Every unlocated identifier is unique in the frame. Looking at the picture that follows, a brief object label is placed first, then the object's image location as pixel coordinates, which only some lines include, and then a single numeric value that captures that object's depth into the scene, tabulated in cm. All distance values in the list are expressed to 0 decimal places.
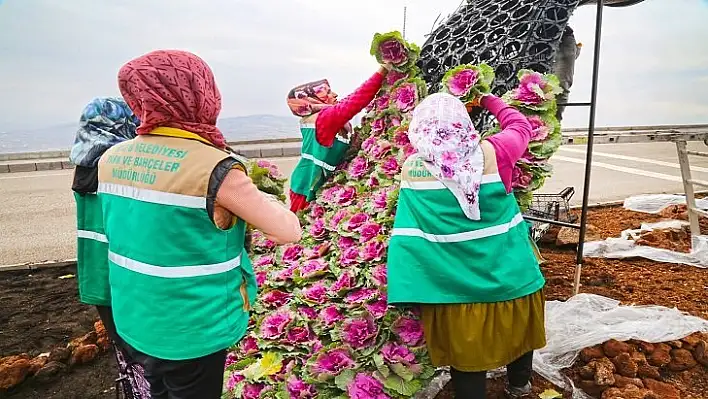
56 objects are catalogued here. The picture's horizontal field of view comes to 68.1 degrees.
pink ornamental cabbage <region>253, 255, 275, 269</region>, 276
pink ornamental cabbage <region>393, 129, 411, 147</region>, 255
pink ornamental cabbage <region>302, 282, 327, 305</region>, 230
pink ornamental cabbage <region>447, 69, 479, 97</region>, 215
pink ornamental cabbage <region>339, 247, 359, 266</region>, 233
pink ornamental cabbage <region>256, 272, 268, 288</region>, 263
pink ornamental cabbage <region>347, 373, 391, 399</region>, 194
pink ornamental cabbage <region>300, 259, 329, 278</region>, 244
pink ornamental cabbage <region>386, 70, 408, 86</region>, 268
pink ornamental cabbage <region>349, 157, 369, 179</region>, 274
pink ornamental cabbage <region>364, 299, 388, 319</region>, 209
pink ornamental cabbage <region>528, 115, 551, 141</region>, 220
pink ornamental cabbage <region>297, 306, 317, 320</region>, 227
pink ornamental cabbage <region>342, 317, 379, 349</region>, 205
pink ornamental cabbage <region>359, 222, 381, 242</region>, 236
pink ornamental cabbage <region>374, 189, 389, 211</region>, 243
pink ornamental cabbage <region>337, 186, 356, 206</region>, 271
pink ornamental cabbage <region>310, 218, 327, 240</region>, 268
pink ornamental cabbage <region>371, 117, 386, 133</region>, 275
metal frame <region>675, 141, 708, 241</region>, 369
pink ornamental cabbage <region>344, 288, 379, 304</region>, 217
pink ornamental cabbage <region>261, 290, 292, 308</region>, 245
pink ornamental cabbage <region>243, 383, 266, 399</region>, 209
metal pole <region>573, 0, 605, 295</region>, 252
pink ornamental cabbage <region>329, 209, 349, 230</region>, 260
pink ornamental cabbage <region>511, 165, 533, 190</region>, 218
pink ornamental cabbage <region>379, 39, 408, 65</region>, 262
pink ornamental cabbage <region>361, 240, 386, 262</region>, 224
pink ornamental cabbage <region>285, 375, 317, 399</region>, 204
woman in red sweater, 268
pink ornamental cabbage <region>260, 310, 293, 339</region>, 227
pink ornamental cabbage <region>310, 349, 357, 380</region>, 201
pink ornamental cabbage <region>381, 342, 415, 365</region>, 194
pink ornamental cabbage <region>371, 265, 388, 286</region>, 215
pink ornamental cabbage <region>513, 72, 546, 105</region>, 222
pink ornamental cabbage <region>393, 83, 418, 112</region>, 259
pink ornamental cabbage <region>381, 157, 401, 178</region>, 254
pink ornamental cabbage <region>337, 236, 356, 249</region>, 244
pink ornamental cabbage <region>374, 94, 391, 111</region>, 271
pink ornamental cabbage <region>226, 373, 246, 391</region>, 214
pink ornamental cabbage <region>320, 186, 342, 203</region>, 280
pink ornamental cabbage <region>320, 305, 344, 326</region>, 219
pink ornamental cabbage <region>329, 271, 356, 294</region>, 226
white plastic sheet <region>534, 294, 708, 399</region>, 245
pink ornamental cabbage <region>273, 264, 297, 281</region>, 255
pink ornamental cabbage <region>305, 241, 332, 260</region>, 257
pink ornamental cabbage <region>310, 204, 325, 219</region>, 283
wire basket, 371
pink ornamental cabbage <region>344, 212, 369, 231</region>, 247
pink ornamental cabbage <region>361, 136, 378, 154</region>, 276
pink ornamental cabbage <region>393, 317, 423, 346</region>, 197
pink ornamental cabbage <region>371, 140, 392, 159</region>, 265
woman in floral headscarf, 165
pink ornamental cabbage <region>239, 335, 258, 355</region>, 229
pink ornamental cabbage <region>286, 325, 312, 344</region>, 222
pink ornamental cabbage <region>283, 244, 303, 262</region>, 266
